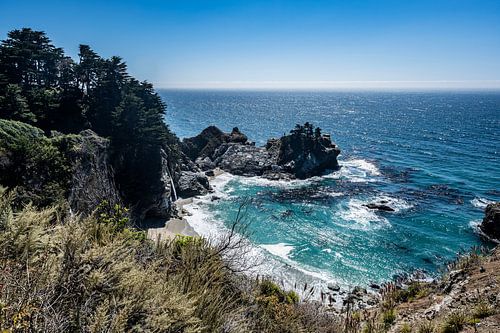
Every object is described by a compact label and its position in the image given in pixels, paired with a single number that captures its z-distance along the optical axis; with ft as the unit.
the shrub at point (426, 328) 33.37
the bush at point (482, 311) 34.60
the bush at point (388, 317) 42.35
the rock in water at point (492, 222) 104.01
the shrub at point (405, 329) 36.84
